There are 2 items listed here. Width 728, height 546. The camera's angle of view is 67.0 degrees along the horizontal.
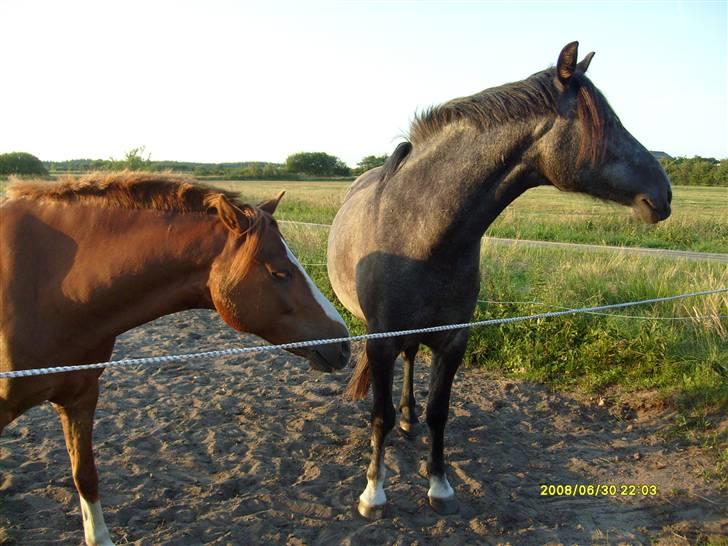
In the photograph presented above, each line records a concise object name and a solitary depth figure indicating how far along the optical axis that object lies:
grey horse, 2.69
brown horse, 2.38
